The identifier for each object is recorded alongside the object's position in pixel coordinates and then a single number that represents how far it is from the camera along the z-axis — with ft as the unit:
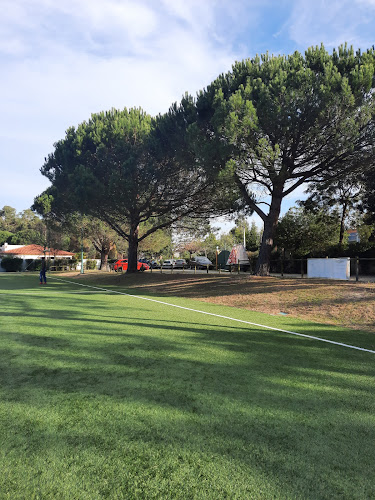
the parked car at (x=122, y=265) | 133.39
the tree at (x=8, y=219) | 307.66
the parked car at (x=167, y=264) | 142.20
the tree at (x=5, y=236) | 272.33
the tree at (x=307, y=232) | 91.91
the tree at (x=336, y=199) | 75.92
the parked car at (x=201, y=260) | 128.49
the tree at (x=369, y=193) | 59.74
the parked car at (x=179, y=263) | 142.90
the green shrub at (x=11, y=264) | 161.27
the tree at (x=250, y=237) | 147.64
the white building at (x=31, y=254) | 179.22
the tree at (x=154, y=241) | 137.80
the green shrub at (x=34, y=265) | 170.30
